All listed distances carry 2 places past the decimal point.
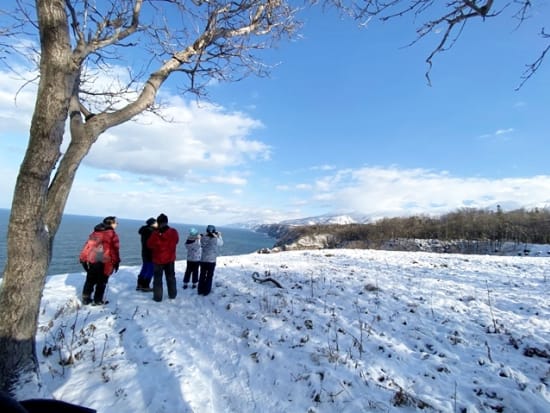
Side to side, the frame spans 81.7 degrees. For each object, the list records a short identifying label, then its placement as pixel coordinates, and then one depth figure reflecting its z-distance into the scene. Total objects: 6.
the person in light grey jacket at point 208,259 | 8.62
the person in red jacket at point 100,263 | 7.25
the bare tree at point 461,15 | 3.01
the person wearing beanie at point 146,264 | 8.75
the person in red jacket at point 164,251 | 8.09
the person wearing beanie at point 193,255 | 9.31
